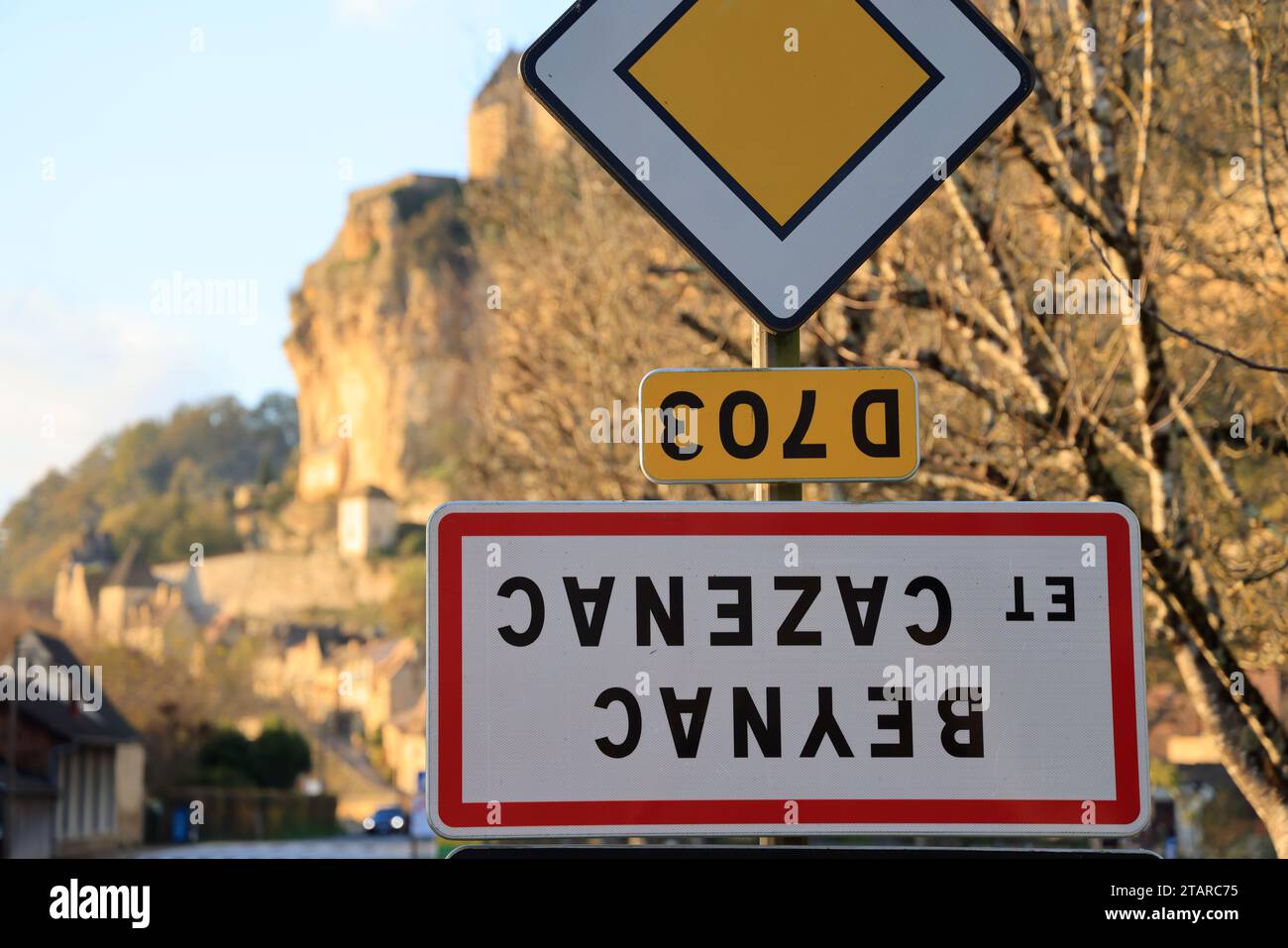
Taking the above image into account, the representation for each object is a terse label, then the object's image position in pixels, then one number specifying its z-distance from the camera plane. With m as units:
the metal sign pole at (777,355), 2.60
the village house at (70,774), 47.22
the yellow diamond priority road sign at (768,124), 2.58
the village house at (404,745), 91.46
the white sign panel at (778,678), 2.34
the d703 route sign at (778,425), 2.48
